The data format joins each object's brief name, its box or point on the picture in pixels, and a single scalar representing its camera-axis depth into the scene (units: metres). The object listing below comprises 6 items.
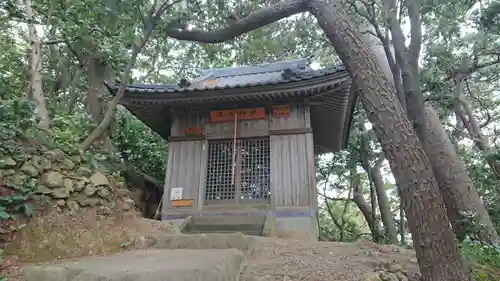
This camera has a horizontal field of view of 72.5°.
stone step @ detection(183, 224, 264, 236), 6.42
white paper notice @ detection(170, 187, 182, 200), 7.51
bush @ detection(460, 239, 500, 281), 3.93
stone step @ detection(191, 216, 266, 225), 6.88
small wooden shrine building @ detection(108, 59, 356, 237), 7.09
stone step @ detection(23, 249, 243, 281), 2.71
